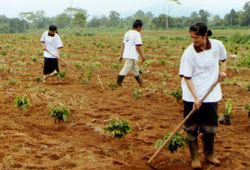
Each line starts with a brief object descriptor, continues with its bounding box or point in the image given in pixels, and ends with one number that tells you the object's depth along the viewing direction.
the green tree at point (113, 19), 77.94
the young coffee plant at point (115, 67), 10.98
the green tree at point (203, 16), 59.06
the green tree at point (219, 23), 57.06
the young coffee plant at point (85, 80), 8.36
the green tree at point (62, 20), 65.56
